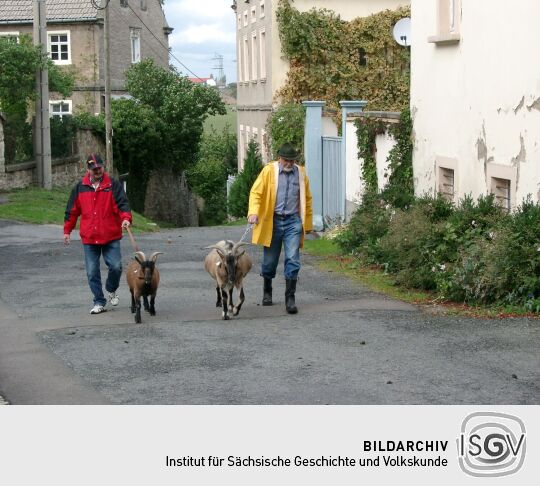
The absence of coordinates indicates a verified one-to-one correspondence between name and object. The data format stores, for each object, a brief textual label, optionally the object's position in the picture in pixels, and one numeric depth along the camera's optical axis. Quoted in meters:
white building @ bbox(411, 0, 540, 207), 13.12
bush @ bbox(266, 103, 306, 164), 32.78
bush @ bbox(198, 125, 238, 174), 56.15
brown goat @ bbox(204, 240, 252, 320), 11.64
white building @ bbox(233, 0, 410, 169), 34.97
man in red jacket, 12.18
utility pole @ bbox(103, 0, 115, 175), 34.78
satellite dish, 24.34
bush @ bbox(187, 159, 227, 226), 52.97
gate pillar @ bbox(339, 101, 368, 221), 20.93
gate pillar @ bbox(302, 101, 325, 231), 23.48
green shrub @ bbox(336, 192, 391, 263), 16.61
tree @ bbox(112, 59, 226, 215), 44.41
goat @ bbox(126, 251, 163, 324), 11.65
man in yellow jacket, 12.26
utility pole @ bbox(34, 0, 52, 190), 34.31
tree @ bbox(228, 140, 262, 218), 35.72
